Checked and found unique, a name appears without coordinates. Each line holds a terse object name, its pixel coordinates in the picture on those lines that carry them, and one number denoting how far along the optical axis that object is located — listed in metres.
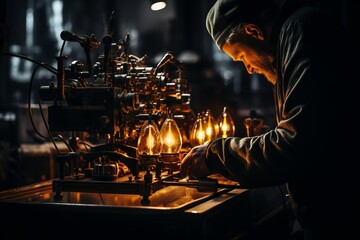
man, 2.03
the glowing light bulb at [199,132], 3.27
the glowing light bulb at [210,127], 3.34
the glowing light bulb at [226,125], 3.42
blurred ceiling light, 3.29
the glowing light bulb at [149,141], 2.56
